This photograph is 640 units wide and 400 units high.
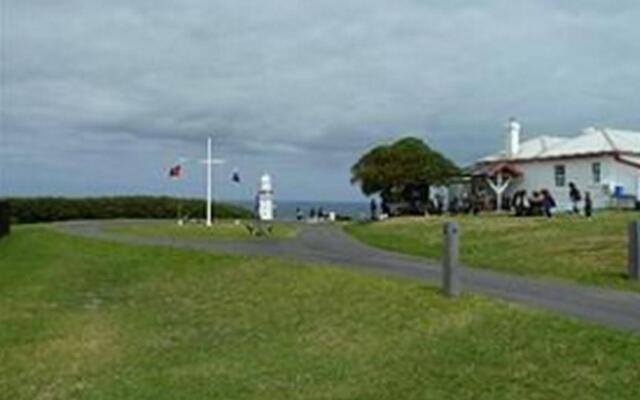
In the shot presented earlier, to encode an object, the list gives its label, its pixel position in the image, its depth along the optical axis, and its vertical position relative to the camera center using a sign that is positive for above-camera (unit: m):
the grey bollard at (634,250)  16.38 -0.32
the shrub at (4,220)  35.34 +0.33
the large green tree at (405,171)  58.19 +3.09
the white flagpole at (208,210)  47.22 +0.85
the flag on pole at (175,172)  47.27 +2.50
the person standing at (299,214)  54.36 +0.78
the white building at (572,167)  51.00 +3.07
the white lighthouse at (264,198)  50.03 +1.45
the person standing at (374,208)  51.84 +1.05
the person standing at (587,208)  39.61 +0.82
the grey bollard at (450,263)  14.59 -0.45
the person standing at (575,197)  47.03 +1.41
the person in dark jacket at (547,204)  42.48 +1.01
